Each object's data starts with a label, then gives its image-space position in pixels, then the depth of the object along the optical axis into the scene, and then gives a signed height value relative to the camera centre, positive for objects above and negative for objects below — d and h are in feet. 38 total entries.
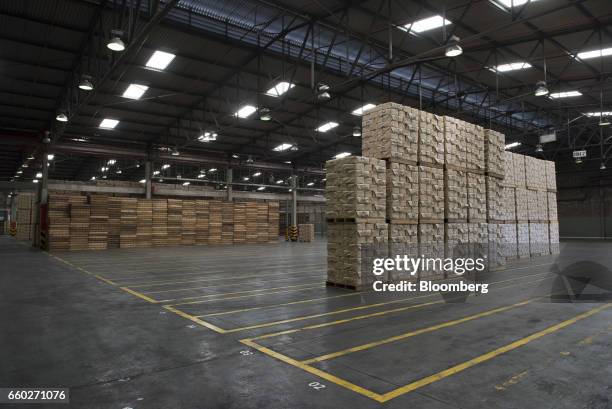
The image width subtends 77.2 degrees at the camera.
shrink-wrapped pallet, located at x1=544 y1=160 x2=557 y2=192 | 53.57 +6.64
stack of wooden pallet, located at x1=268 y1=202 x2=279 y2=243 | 92.22 +0.98
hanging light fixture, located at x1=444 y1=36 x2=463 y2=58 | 32.73 +15.20
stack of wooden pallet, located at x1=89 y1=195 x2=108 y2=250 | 67.36 +0.57
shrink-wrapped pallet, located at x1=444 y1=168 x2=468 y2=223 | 32.68 +2.40
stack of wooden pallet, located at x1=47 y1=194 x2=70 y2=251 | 63.72 +0.42
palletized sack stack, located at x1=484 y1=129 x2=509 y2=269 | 37.11 +2.79
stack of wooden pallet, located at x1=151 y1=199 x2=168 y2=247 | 76.02 +0.76
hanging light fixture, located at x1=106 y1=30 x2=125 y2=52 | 31.01 +14.95
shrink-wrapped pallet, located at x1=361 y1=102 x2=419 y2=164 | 29.27 +7.17
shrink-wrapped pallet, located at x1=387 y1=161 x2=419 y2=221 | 29.25 +2.56
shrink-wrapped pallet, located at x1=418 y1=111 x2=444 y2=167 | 31.22 +7.03
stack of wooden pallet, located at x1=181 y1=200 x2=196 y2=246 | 79.77 +0.55
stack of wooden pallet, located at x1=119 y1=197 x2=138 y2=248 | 71.87 +0.76
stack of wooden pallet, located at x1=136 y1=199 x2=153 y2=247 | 73.92 +0.38
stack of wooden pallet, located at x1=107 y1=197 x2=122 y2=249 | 70.38 +0.76
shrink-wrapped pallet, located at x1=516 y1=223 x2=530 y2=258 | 46.29 -1.93
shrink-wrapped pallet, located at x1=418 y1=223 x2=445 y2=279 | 30.60 -1.75
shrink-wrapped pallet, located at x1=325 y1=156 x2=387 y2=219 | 27.55 +2.69
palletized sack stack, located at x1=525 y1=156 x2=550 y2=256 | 49.11 +2.31
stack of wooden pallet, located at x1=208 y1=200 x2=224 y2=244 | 83.61 +0.54
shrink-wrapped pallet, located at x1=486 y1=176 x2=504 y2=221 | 37.29 +2.42
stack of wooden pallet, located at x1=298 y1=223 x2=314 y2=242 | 100.53 -2.04
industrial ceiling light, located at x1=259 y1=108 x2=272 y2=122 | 51.60 +15.00
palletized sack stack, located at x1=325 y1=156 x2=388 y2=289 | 27.30 +0.46
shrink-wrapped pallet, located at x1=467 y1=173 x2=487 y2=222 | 34.73 +2.39
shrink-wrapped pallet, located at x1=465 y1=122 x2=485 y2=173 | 35.09 +6.99
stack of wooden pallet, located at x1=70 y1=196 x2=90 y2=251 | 65.41 +0.23
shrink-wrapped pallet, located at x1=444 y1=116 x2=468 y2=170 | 33.06 +7.07
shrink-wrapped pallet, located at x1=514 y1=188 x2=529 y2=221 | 46.53 +2.39
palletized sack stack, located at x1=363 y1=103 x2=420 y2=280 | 29.19 +4.76
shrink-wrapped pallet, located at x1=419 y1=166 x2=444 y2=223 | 30.91 +2.43
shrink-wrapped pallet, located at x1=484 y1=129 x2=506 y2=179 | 37.11 +6.94
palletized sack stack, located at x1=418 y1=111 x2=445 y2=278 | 30.86 +2.86
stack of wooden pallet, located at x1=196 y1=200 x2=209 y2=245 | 81.92 +0.97
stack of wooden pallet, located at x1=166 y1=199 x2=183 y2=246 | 78.07 +0.96
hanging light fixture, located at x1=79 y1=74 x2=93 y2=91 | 39.78 +14.94
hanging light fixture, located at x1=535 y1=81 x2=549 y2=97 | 42.16 +14.74
